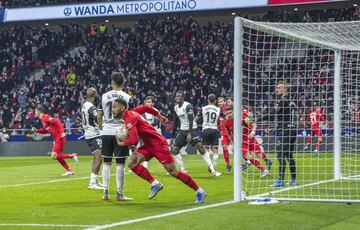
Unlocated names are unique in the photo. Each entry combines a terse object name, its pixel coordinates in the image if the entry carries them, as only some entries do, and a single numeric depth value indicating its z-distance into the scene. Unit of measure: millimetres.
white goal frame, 12047
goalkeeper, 14781
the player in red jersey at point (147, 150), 11727
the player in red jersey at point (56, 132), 20094
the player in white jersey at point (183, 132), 18891
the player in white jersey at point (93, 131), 15305
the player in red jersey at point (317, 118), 23762
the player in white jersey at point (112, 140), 12516
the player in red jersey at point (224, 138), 20516
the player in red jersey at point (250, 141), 17386
